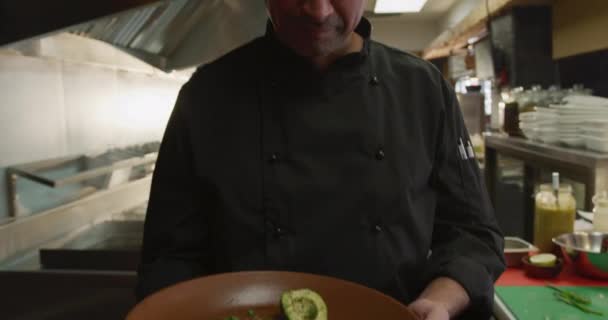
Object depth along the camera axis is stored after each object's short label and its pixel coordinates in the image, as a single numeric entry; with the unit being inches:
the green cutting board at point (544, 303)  64.1
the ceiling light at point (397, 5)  199.8
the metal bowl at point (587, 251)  74.6
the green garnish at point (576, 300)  65.0
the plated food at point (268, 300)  34.0
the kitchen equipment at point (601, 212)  84.7
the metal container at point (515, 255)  83.5
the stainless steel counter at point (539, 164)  108.6
